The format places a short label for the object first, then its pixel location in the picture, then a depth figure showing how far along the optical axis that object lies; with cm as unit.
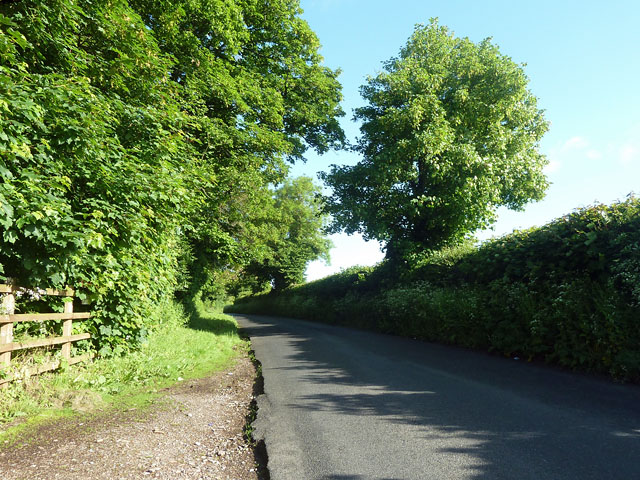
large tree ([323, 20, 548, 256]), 1653
